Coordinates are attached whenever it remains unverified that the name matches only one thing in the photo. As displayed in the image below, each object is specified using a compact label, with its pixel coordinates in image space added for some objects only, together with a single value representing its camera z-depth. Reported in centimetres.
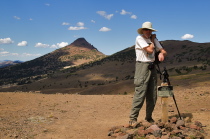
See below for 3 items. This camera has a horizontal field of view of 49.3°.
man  526
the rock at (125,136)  437
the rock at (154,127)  465
